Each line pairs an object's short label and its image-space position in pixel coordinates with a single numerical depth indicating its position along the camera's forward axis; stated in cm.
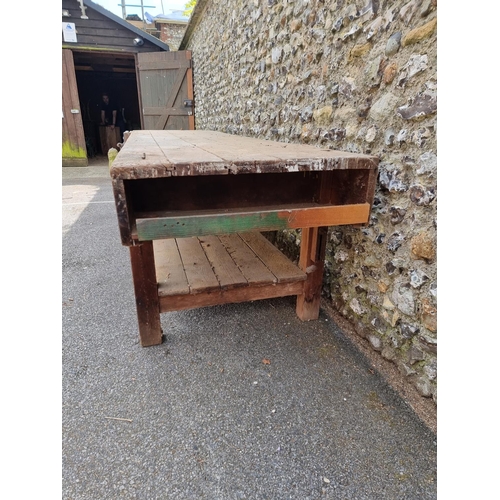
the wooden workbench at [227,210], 115
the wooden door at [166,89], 657
